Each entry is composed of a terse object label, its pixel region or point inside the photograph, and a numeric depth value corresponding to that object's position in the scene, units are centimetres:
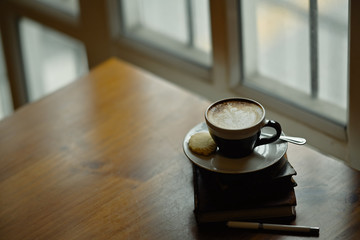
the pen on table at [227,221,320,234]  117
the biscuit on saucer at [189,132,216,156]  125
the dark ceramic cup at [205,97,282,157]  121
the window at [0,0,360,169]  154
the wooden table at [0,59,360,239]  122
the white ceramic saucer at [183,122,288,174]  121
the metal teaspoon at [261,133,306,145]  125
